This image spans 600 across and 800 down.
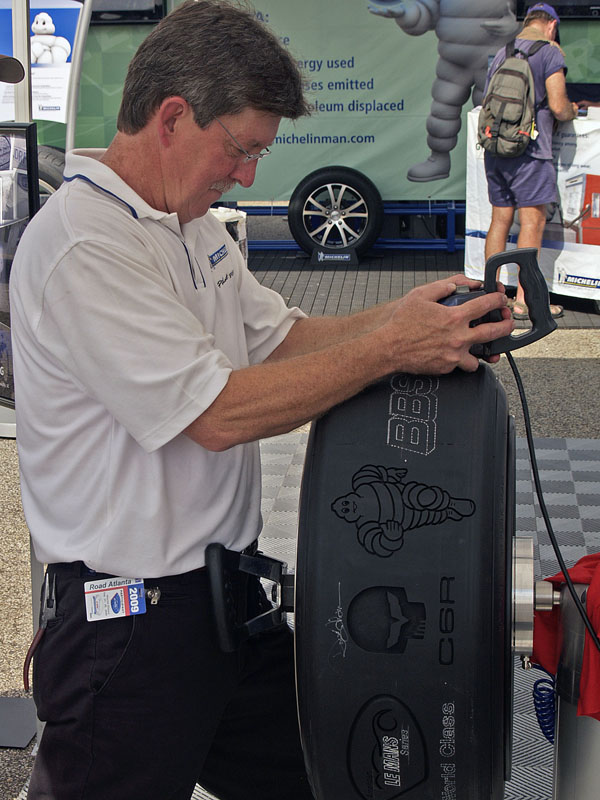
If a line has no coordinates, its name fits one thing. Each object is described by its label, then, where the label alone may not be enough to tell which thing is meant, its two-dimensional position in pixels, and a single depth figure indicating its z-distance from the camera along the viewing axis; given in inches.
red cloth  59.7
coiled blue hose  69.6
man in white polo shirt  61.1
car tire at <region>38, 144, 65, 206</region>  207.9
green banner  325.1
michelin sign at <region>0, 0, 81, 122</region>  176.1
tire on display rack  338.6
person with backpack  254.8
